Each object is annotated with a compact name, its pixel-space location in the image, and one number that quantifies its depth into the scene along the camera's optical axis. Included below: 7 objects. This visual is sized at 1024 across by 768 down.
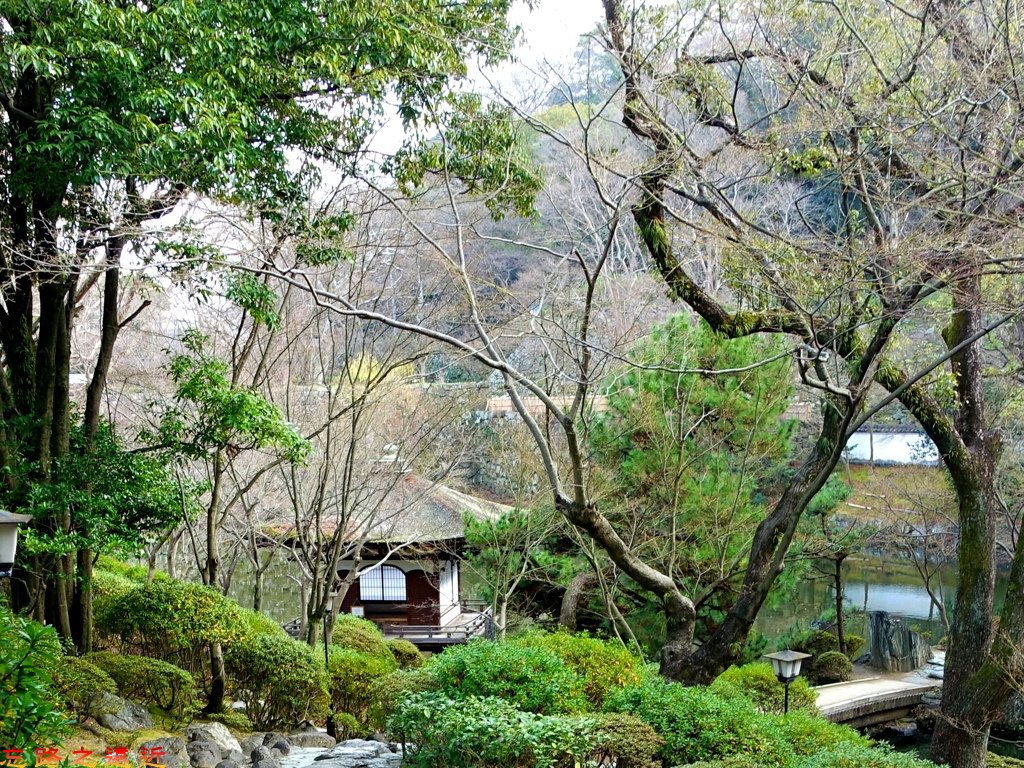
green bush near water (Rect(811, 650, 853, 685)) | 14.34
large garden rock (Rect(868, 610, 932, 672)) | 15.04
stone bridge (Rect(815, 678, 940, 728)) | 12.78
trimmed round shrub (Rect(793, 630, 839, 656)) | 15.29
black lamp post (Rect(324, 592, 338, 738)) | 8.51
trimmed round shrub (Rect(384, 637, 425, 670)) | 11.43
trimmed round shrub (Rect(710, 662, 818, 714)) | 9.97
